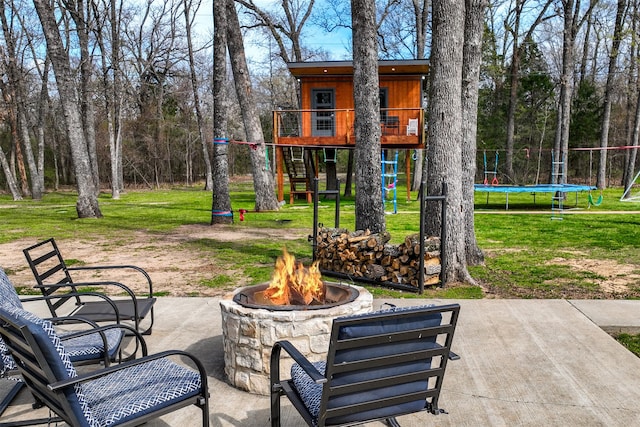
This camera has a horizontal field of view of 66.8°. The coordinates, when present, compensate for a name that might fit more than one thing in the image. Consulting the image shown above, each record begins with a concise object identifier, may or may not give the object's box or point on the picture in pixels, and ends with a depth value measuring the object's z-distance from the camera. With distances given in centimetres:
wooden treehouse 1964
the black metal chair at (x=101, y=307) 411
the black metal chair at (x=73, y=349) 305
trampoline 1624
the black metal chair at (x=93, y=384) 225
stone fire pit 346
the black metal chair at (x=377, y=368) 231
